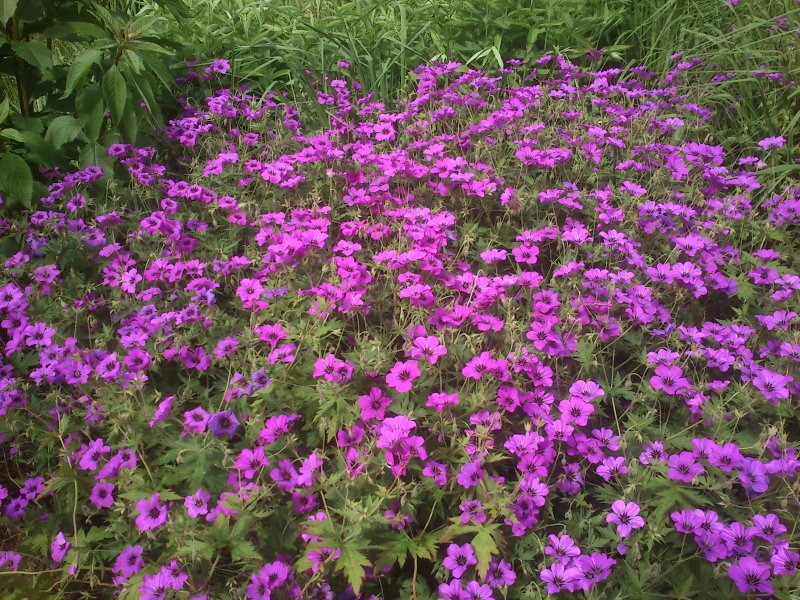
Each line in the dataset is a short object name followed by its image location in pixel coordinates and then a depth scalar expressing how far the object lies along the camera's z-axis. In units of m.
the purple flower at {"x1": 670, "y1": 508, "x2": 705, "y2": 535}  0.62
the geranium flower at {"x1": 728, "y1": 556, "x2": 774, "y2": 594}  0.59
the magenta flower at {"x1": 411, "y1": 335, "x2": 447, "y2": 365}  0.73
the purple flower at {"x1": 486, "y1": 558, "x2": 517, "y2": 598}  0.62
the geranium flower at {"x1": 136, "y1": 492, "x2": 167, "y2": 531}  0.62
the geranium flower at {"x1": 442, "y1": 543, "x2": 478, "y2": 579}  0.63
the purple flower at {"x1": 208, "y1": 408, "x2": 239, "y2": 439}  0.66
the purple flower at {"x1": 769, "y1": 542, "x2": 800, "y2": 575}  0.58
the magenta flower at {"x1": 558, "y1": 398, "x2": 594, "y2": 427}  0.70
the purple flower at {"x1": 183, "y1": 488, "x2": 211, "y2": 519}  0.62
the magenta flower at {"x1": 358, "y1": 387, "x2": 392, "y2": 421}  0.71
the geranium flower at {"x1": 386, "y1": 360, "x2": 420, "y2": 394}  0.72
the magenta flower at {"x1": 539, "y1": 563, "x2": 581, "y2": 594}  0.61
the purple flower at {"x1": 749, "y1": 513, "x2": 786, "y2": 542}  0.61
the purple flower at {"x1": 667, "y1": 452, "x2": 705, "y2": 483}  0.65
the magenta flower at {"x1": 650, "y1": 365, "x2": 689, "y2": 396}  0.72
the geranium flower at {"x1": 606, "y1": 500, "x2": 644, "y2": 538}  0.63
